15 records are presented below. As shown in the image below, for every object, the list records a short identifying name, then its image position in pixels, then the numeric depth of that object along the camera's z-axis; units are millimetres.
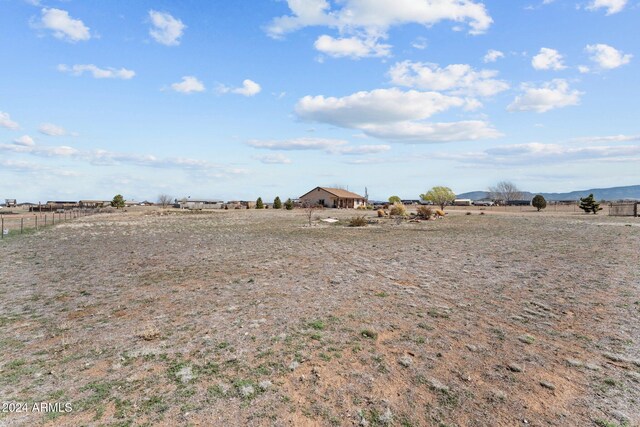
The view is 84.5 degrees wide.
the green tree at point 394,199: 75625
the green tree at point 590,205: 64750
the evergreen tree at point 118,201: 91962
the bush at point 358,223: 36462
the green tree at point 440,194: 81625
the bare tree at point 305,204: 91438
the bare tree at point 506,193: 171750
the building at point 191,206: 102850
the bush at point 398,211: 49250
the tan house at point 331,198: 95750
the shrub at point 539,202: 81875
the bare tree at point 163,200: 149988
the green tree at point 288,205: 83919
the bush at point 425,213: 46656
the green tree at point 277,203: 92100
